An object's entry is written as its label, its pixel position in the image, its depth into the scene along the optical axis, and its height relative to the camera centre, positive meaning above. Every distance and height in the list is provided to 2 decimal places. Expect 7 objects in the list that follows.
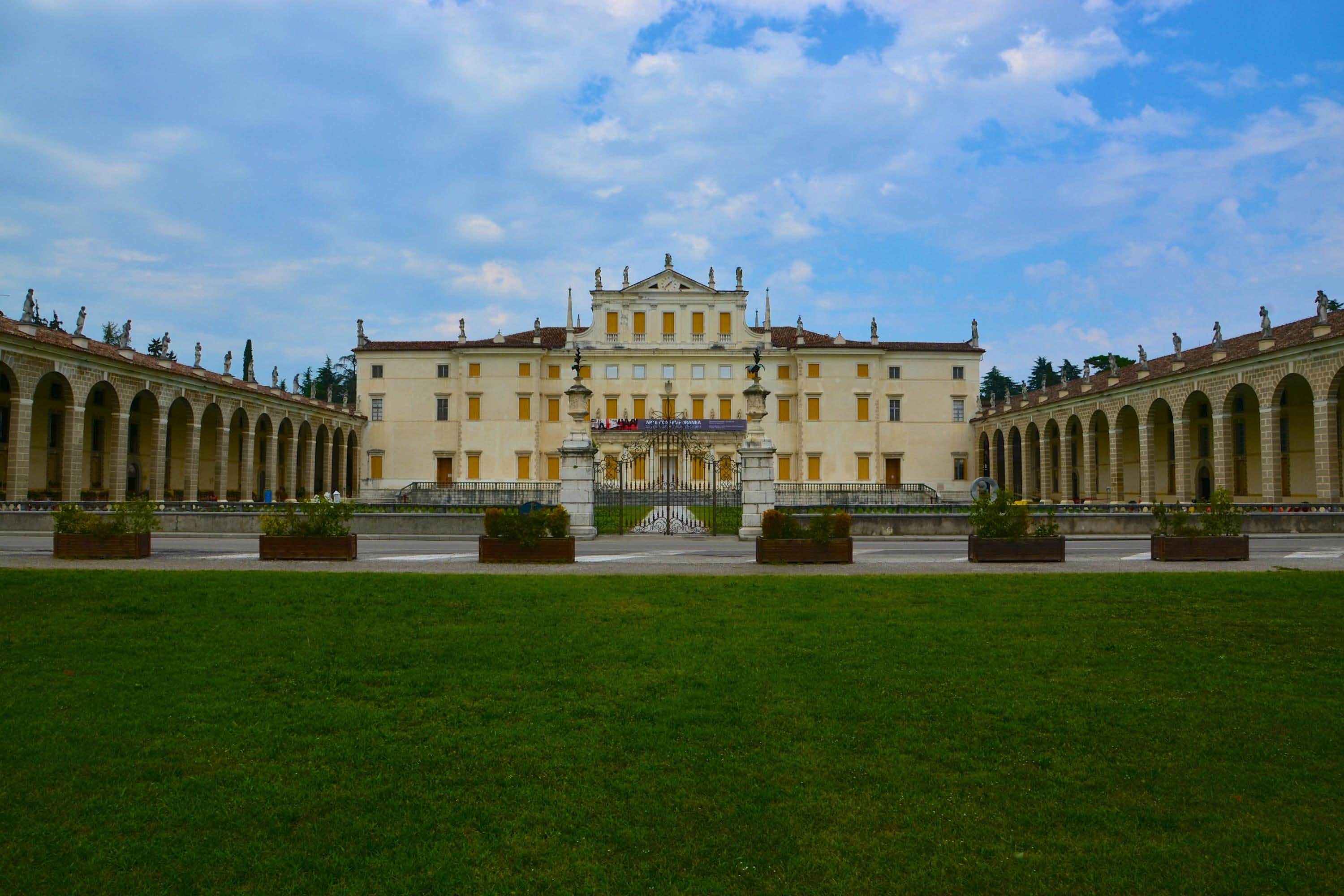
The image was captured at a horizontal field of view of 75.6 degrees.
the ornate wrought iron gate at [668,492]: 25.70 +0.02
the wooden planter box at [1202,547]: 14.10 -0.94
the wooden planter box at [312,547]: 14.02 -0.85
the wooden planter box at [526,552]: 13.69 -0.92
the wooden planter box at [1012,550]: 13.96 -0.95
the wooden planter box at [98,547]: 13.92 -0.83
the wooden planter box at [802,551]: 13.76 -0.94
